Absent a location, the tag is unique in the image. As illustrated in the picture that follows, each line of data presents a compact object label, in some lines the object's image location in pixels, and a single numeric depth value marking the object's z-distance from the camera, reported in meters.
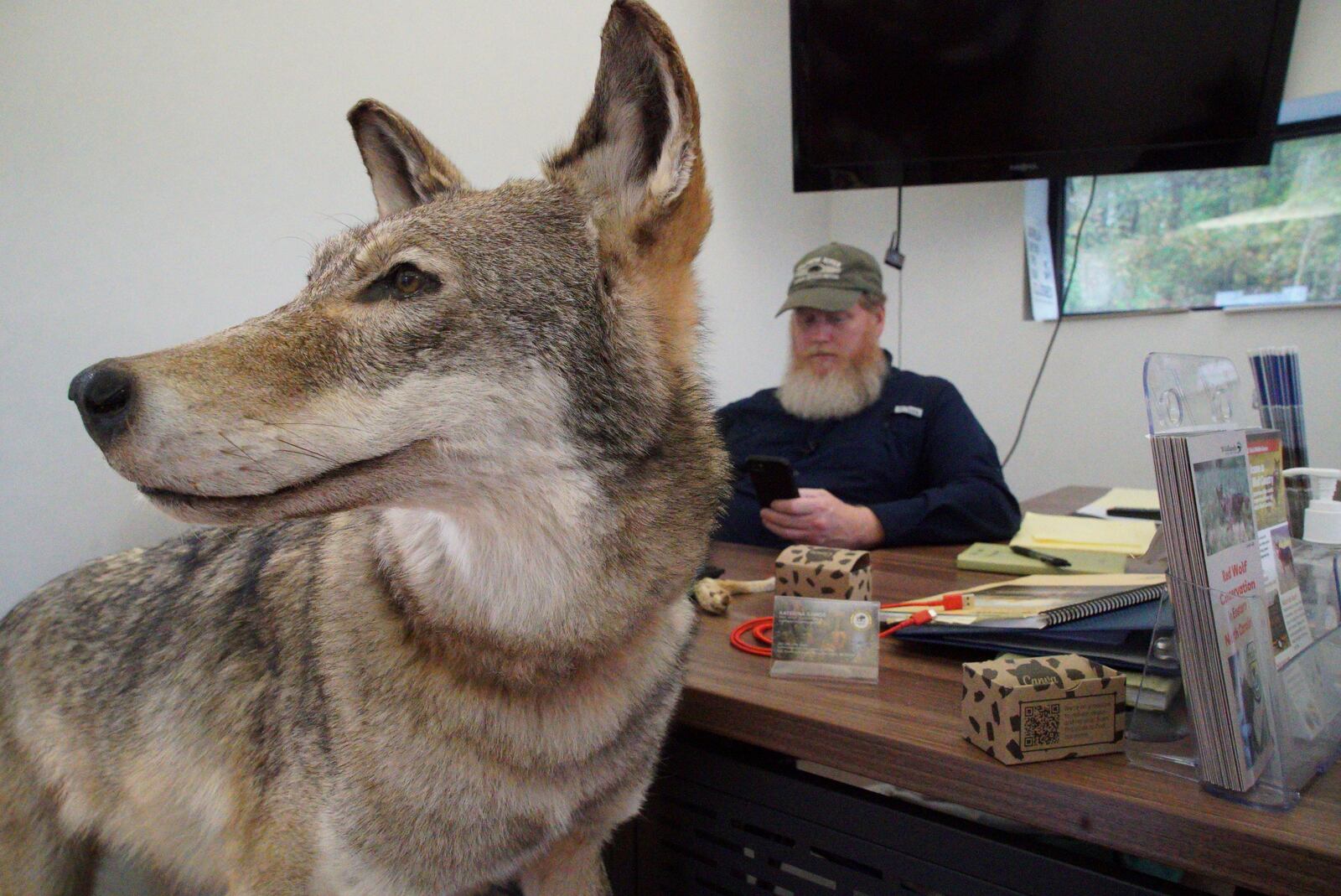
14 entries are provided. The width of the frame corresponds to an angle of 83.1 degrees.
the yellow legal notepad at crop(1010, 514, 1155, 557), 1.53
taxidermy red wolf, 0.69
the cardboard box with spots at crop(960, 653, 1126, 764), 0.72
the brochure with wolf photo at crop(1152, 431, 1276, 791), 0.64
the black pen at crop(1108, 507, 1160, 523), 1.93
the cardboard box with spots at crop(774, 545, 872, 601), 1.09
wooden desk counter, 0.59
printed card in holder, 0.95
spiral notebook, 0.90
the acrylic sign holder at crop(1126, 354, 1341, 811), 0.65
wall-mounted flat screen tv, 2.50
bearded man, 2.16
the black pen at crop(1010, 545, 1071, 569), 1.40
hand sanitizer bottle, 0.82
